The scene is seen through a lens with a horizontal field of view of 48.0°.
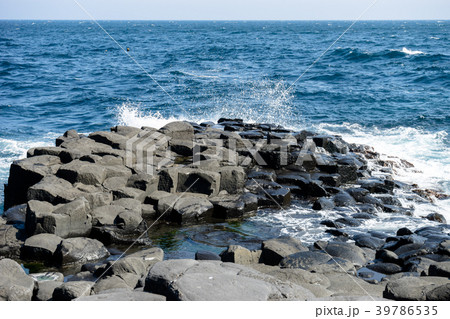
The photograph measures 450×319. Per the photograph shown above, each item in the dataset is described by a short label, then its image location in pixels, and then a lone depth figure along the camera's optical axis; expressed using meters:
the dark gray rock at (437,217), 10.84
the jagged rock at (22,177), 10.97
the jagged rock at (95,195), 9.90
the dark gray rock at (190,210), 10.23
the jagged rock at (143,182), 10.69
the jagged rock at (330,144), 14.72
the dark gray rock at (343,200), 11.49
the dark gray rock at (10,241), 8.67
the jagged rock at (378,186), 12.45
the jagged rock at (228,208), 10.54
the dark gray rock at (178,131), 14.35
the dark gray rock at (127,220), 9.30
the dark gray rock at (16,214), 9.77
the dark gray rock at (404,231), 9.58
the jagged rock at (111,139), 12.73
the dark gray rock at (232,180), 11.40
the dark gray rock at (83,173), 10.52
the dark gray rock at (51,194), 9.70
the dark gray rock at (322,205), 11.19
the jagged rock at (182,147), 13.30
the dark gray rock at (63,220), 8.91
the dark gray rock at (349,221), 10.30
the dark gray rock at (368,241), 9.10
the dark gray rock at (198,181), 11.10
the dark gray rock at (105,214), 9.31
